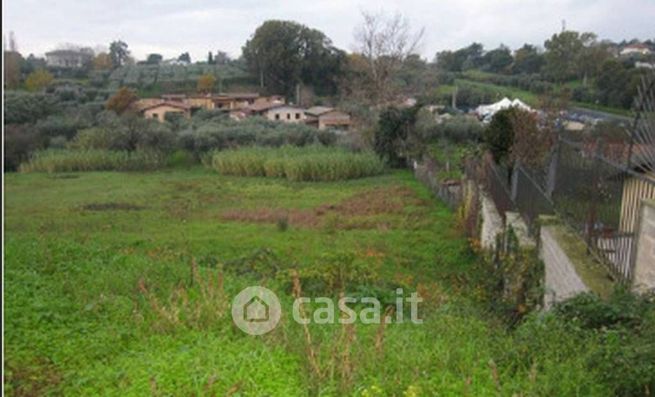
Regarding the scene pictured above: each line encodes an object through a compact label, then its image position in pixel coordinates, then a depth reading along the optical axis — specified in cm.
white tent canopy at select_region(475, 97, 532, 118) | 3035
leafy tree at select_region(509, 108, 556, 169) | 1161
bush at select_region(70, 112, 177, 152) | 2641
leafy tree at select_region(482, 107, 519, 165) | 1328
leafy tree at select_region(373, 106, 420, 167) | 2331
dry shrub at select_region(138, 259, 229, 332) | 492
